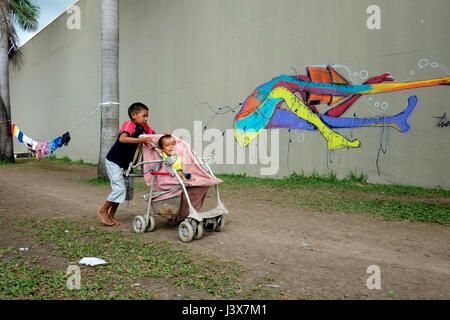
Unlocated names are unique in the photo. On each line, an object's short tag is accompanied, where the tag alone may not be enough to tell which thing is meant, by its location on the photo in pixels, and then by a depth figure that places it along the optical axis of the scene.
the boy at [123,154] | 4.55
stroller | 4.14
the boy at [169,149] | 4.43
